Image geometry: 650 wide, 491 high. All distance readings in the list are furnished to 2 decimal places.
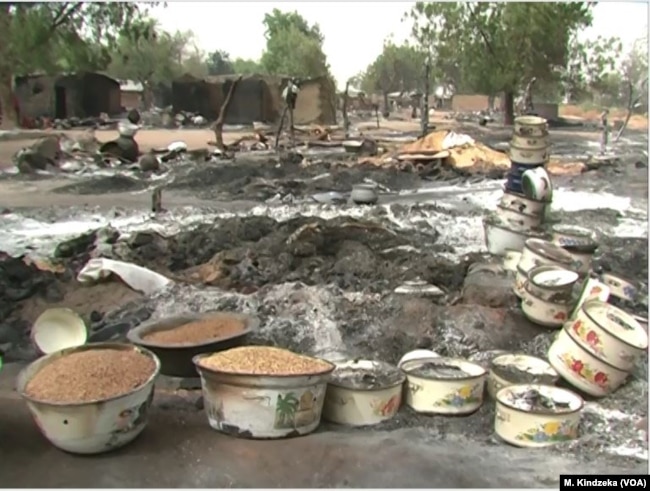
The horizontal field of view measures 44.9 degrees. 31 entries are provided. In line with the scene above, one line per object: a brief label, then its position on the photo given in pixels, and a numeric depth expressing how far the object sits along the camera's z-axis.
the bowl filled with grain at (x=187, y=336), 4.07
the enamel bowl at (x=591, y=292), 4.40
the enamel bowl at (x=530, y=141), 6.29
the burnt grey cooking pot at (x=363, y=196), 9.00
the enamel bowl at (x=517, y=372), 3.94
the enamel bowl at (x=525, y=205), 5.83
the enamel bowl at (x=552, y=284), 4.55
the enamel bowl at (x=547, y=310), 4.58
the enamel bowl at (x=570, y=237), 5.18
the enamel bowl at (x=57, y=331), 4.54
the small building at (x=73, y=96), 18.28
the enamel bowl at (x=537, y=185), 5.80
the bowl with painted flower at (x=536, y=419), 3.44
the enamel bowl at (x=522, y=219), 5.84
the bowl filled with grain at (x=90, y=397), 3.16
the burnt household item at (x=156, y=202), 8.62
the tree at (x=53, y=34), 8.60
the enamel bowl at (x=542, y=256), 4.79
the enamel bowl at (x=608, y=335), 3.87
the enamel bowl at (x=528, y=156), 6.29
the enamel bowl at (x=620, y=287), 4.88
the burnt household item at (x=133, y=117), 16.18
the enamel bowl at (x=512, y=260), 5.33
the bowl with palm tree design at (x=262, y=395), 3.36
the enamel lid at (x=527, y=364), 4.05
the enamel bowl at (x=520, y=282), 4.72
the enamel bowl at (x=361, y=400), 3.68
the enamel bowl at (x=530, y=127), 6.25
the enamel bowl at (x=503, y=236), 5.77
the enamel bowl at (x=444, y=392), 3.76
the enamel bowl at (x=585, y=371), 3.90
